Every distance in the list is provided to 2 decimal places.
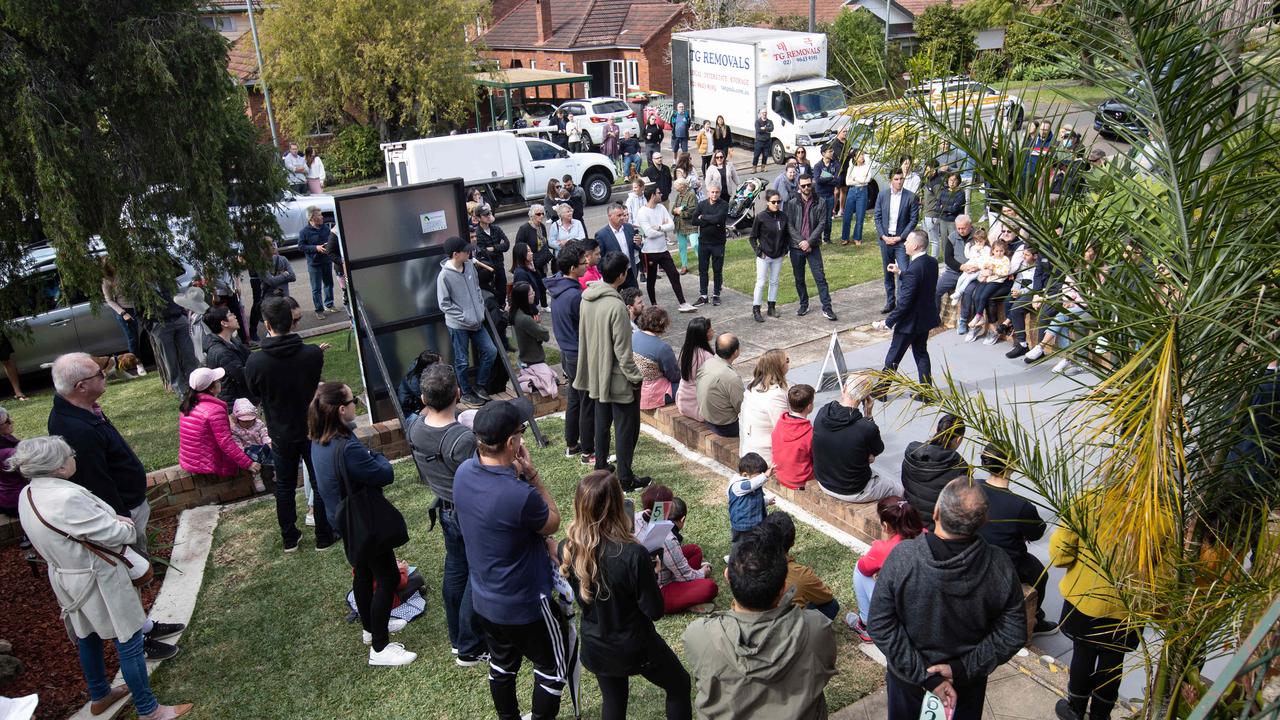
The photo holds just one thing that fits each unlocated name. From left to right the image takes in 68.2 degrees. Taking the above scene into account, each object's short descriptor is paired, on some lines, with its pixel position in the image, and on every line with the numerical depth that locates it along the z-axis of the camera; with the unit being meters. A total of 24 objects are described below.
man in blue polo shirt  4.07
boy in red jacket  6.71
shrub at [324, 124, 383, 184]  30.19
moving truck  23.70
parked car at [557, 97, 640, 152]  28.98
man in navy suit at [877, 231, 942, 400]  8.60
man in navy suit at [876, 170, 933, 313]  11.73
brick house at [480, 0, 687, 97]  39.25
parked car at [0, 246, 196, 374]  11.48
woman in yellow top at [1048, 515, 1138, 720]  4.21
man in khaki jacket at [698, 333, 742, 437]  7.57
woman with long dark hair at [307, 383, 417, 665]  4.99
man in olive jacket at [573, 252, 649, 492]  6.86
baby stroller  16.59
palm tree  3.09
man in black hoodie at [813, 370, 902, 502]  6.32
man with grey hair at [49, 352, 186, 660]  5.41
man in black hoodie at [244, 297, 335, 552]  6.45
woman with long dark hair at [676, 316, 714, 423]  8.05
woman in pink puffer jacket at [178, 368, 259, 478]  7.15
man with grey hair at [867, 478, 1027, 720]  3.65
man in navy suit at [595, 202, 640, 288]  11.13
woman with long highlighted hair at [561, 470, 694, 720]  3.90
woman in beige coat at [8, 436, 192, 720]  4.62
